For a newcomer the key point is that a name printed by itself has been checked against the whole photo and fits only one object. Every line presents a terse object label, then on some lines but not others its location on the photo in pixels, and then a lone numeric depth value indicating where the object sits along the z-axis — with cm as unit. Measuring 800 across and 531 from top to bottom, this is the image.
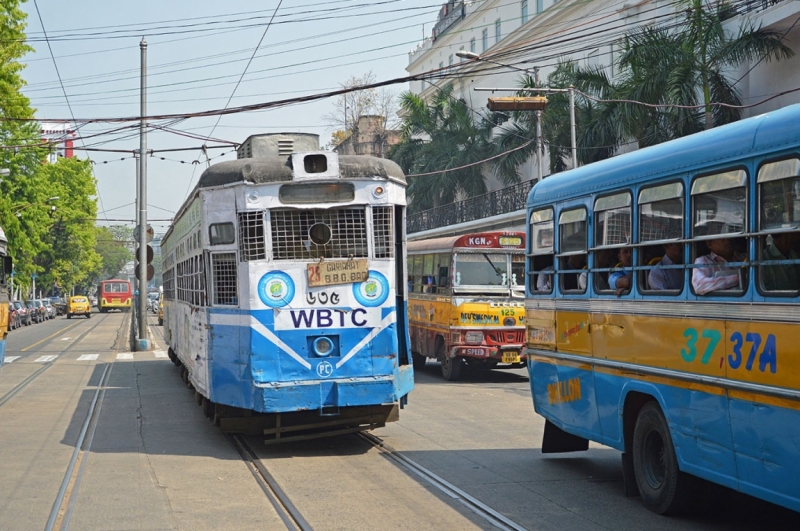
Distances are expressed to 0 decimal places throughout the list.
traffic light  3051
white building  2418
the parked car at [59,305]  7906
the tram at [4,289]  1783
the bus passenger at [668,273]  721
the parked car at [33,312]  5924
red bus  8144
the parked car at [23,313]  5388
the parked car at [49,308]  6950
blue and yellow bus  595
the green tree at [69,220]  7612
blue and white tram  1066
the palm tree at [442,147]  4409
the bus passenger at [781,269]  576
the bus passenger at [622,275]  800
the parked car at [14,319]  4890
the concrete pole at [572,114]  2462
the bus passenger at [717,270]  647
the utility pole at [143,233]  3030
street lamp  2233
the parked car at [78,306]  6944
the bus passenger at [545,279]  980
